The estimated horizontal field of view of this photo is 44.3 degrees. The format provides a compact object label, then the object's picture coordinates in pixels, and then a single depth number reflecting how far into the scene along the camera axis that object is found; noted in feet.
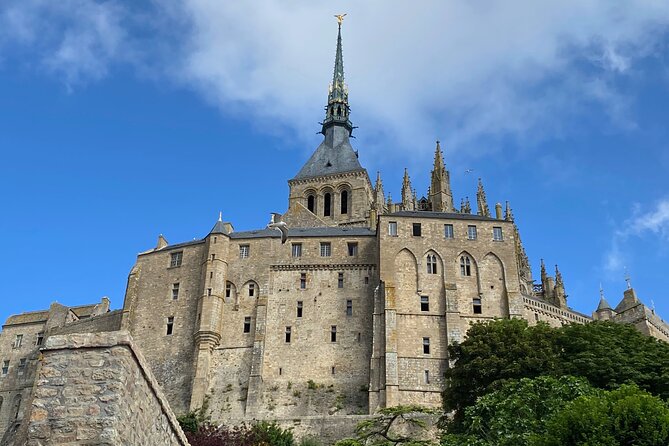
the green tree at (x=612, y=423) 68.59
